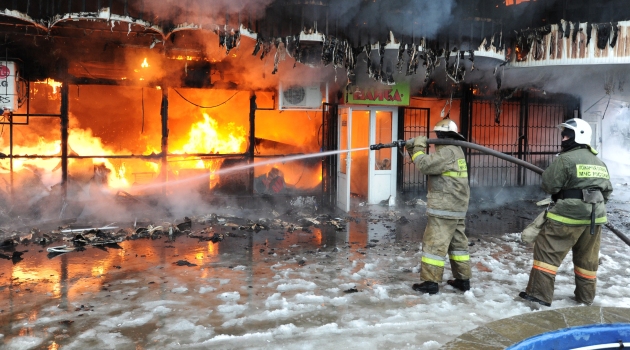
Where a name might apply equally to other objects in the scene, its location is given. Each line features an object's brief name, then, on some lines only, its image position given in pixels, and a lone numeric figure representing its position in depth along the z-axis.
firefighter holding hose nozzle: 5.54
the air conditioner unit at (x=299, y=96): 11.00
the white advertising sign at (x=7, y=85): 9.12
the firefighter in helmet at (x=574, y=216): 5.02
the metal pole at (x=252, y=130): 11.22
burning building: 9.23
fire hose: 5.52
